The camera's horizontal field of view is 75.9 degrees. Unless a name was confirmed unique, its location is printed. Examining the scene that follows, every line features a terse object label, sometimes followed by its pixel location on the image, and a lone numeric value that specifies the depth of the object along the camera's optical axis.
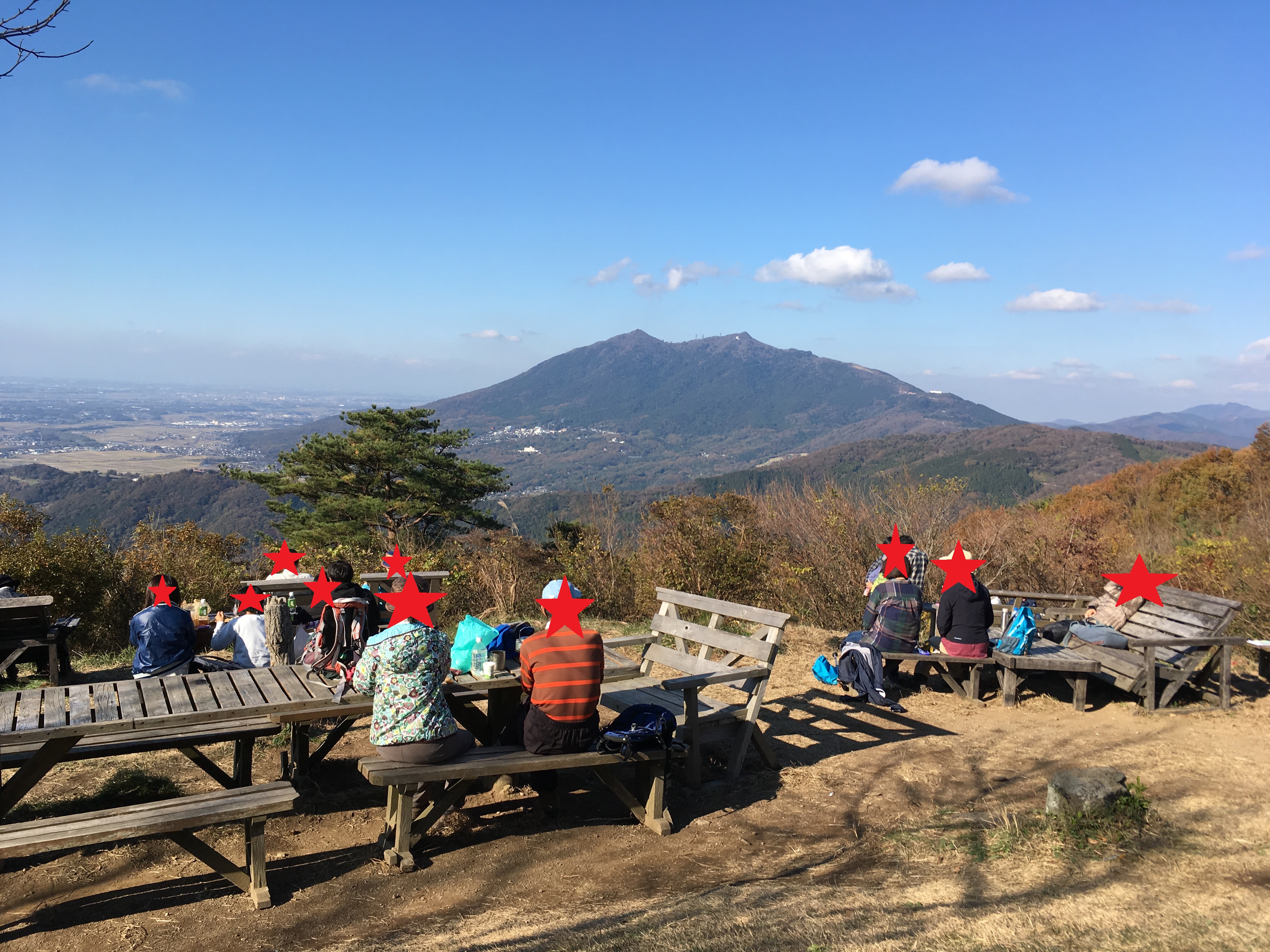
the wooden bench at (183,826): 3.15
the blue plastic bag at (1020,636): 7.13
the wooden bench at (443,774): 3.71
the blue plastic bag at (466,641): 4.46
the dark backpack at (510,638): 4.61
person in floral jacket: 3.71
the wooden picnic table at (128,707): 3.41
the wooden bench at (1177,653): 6.71
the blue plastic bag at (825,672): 7.33
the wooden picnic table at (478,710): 4.33
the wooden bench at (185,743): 4.00
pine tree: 25.16
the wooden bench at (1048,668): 6.65
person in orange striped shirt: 4.04
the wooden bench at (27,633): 6.58
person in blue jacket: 5.25
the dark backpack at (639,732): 4.25
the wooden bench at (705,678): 4.97
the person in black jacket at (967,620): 6.92
